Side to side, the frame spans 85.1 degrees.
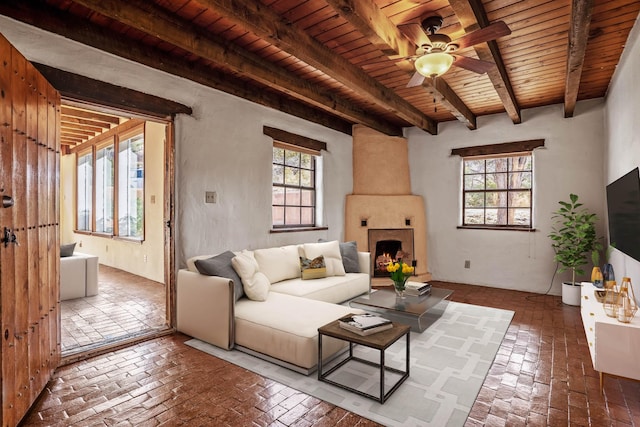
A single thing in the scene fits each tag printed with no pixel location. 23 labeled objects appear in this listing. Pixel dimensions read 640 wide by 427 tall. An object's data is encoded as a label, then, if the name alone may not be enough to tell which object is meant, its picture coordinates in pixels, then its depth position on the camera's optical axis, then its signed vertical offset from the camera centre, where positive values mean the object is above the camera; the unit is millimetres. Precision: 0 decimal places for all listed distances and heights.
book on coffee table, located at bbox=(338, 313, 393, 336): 2383 -805
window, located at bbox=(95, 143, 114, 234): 6812 +406
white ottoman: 4531 -894
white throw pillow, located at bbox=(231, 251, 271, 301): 3316 -679
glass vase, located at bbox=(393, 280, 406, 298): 3578 -801
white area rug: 2127 -1232
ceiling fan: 2488 +1211
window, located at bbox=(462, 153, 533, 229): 5484 +310
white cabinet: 2268 -914
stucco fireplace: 5895 +30
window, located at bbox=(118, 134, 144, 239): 6062 +403
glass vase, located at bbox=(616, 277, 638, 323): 2371 -667
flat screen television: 2562 -24
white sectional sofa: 2662 -894
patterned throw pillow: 4246 -720
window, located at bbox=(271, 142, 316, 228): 5027 +339
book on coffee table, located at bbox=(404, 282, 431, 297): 3843 -893
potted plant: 4570 -422
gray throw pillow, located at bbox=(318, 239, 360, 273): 4785 -666
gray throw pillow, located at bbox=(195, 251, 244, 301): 3186 -552
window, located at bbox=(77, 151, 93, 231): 7562 +396
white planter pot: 4543 -1106
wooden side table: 2234 -868
